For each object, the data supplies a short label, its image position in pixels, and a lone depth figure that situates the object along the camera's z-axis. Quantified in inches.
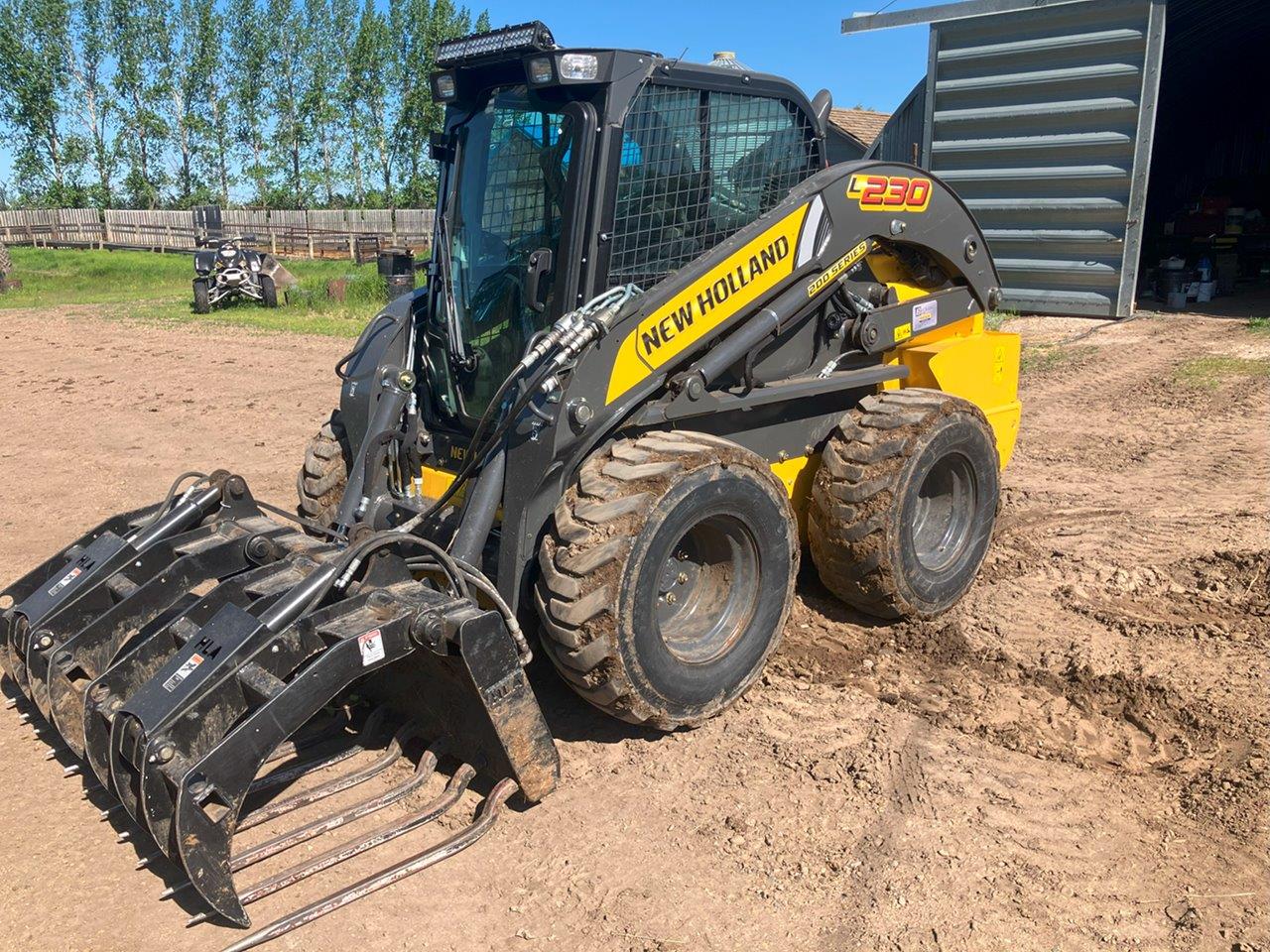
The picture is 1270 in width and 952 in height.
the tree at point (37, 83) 1980.8
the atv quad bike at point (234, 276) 743.7
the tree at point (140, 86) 2082.9
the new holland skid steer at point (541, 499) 129.2
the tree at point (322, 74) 2140.7
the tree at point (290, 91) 2149.4
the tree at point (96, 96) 2082.9
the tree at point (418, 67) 1991.9
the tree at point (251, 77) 2146.9
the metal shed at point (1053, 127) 490.6
